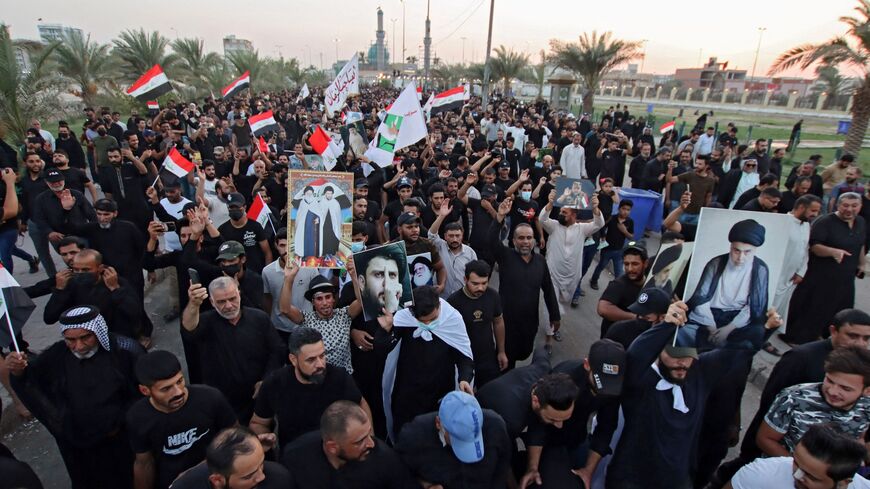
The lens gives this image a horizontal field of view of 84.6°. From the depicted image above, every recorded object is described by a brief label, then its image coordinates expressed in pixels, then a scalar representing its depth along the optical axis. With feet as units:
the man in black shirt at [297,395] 9.95
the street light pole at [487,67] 78.33
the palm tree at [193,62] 93.30
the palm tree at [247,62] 114.42
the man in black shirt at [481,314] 13.05
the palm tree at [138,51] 76.48
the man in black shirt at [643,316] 11.19
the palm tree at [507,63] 126.21
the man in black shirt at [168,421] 8.83
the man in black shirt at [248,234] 17.48
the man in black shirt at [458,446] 8.08
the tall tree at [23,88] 45.98
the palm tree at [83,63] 62.69
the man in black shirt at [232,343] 11.30
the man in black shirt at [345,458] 7.86
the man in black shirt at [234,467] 7.11
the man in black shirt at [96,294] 13.57
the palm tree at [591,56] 80.23
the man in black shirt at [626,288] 13.78
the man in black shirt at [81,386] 10.21
